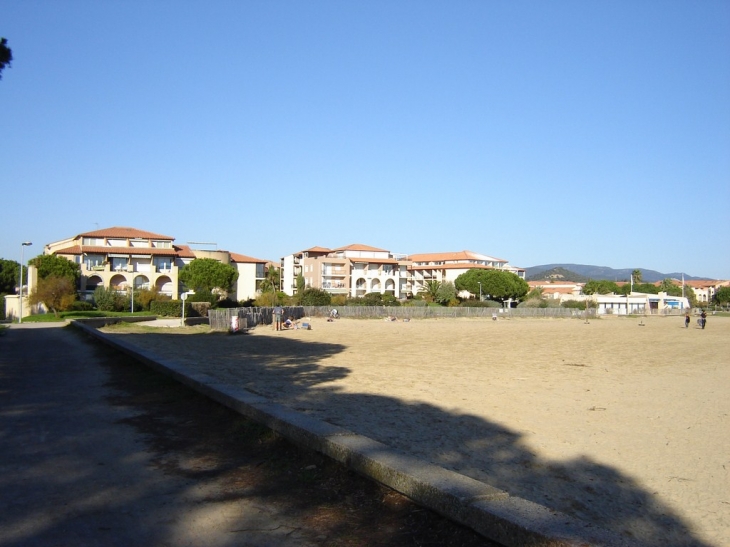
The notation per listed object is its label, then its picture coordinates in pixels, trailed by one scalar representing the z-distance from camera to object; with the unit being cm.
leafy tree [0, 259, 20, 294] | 9312
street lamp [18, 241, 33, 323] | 4738
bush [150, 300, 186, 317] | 5666
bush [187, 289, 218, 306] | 6406
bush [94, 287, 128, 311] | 6306
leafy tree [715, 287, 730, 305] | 14599
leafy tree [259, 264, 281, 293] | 9738
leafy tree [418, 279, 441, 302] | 10262
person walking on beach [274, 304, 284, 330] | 3936
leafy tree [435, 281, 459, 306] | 10024
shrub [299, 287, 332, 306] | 7175
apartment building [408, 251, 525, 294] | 11938
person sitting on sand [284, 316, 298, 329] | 4128
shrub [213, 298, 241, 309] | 6797
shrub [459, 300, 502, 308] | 9012
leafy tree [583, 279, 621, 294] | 15395
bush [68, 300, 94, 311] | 5881
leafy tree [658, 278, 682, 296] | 17138
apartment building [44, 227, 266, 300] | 7606
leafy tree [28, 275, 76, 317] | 5428
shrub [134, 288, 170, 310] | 6575
